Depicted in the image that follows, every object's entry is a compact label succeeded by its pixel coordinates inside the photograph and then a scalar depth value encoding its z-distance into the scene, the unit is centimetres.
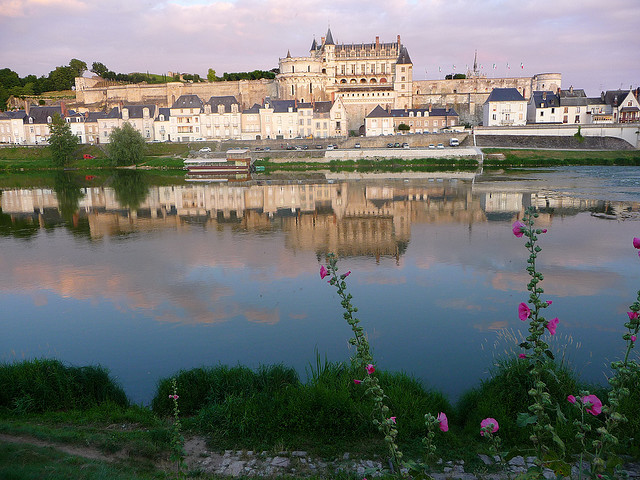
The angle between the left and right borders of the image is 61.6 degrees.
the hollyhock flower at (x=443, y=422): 237
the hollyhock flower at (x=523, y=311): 245
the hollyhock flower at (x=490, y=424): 235
